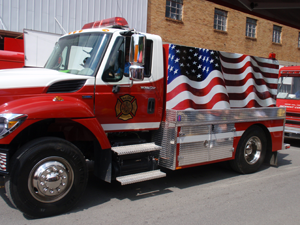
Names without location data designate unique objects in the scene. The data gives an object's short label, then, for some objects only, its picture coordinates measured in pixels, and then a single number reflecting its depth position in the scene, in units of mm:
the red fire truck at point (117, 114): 3691
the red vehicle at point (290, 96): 9547
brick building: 16047
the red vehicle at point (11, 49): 8766
